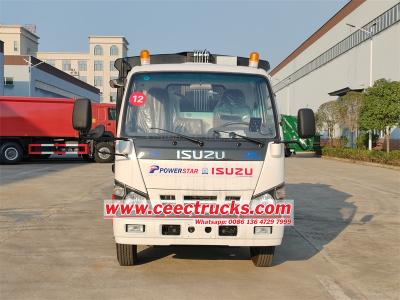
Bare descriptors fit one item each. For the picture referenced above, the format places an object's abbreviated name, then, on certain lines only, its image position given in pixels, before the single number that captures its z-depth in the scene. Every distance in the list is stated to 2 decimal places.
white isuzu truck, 5.72
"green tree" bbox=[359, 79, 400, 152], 27.59
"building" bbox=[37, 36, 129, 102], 120.44
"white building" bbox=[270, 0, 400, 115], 38.44
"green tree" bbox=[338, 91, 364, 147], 35.28
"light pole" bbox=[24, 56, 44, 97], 50.54
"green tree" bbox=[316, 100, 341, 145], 37.80
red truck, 23.73
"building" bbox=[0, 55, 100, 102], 54.28
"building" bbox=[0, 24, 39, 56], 108.06
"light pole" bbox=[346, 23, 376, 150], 33.83
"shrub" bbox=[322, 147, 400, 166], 25.69
